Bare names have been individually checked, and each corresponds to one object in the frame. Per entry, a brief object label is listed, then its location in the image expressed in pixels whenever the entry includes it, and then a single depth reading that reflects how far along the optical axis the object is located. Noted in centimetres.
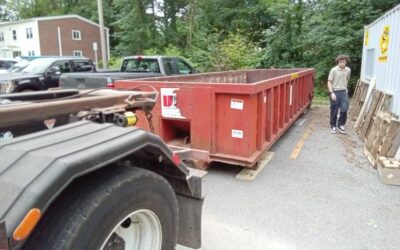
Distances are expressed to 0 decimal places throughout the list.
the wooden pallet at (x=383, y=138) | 534
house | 3922
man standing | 782
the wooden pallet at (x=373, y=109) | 663
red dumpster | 490
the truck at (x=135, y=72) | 860
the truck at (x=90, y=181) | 143
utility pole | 1836
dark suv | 1019
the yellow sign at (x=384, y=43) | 736
